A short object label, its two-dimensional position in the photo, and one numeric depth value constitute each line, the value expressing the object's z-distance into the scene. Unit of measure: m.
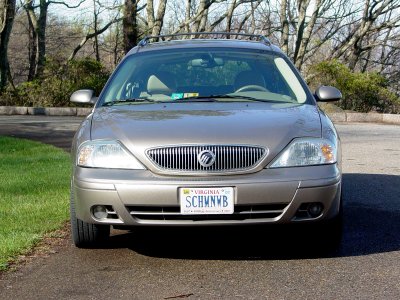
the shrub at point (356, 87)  24.33
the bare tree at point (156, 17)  27.83
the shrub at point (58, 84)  25.09
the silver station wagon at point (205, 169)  4.68
